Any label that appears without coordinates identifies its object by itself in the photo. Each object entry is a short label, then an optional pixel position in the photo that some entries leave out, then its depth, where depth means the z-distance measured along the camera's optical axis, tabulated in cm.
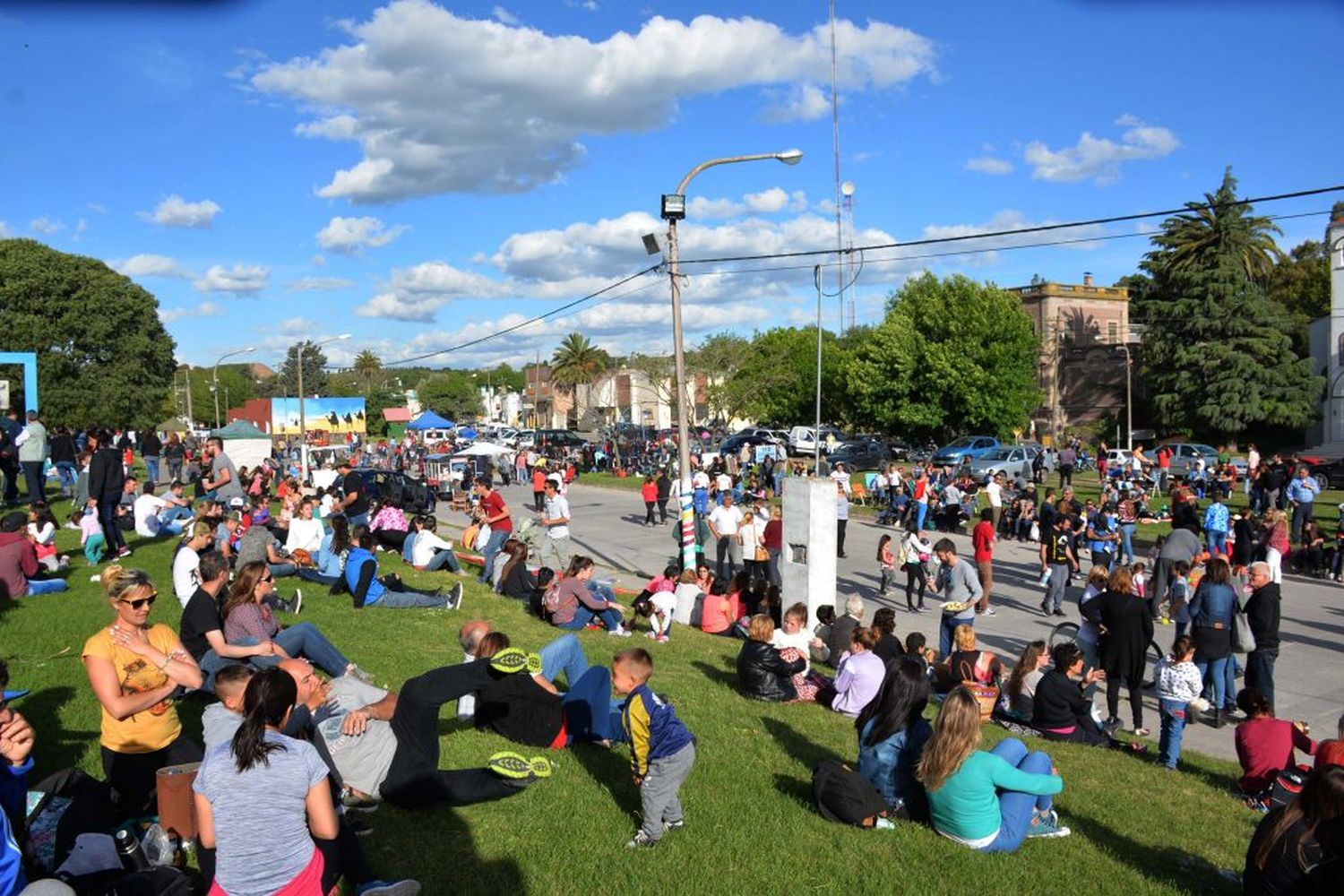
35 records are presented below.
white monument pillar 1305
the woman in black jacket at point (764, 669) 926
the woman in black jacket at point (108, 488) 1417
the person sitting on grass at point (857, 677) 888
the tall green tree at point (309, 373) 10969
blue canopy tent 4819
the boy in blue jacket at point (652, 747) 559
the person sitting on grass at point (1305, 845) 448
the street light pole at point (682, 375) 1680
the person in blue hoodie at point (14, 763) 456
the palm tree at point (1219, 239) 4997
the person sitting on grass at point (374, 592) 1246
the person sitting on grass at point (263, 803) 396
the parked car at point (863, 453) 4072
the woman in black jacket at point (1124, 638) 938
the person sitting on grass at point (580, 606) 1217
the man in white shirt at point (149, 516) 1739
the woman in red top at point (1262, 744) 725
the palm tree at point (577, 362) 8025
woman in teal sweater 568
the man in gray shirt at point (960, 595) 1136
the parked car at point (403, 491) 2702
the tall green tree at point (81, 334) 4841
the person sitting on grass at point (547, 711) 723
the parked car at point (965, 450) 3743
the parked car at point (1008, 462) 3431
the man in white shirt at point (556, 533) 1634
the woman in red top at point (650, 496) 2579
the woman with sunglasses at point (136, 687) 522
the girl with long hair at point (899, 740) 615
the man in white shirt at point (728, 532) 1706
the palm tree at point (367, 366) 11800
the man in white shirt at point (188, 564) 1022
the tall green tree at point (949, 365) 5053
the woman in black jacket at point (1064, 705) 851
